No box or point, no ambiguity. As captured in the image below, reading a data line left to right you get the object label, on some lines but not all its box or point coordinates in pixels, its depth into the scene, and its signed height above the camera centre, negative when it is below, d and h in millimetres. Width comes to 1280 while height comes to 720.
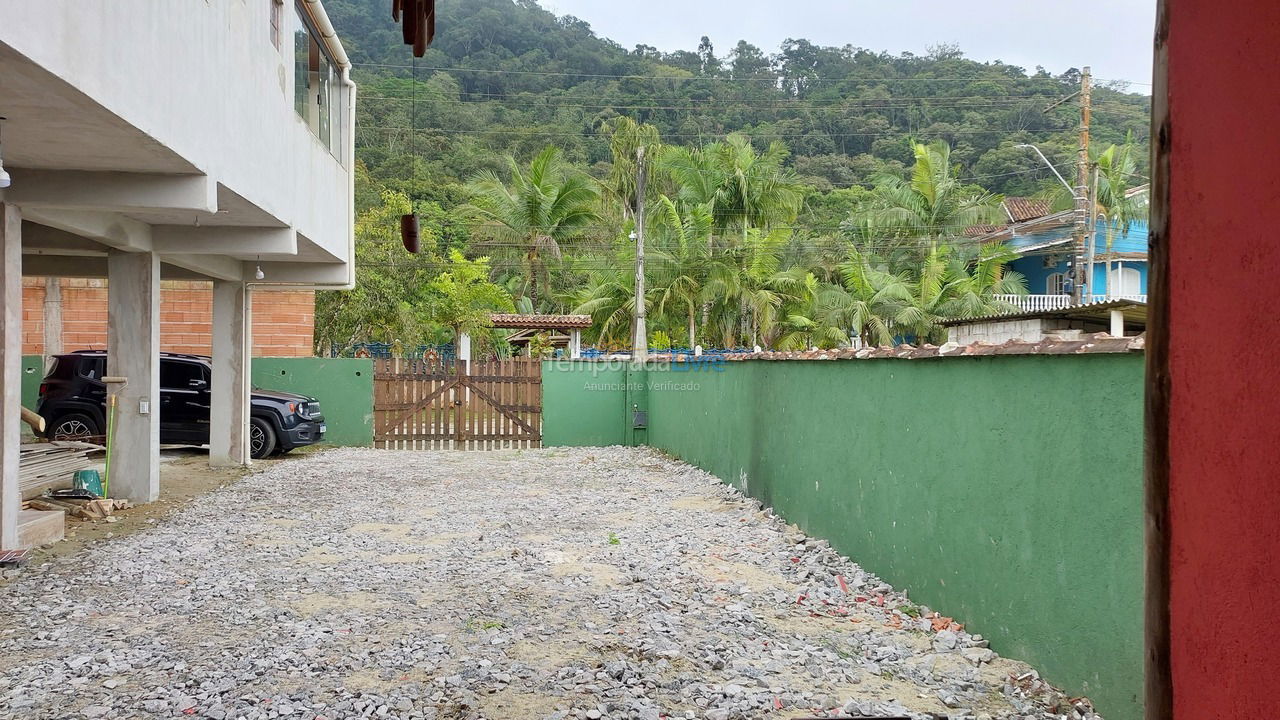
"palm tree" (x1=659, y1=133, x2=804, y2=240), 29438 +5005
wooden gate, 19219 -1265
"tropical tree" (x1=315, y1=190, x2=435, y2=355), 24891 +1085
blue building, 29750 +3224
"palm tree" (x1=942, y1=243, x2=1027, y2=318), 27672 +1840
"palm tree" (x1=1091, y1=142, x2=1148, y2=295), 28406 +4721
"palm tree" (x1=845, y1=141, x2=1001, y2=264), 31578 +4639
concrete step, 8438 -1720
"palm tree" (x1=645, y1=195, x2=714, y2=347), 27453 +2369
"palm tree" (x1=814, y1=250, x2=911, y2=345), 27828 +1304
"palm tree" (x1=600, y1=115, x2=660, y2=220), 31344 +6055
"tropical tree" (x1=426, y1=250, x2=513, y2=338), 26656 +1282
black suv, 15508 -1129
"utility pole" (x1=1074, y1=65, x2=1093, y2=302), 20406 +3485
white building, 5887 +1429
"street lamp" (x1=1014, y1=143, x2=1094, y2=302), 20328 +2378
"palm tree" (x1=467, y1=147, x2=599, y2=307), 30016 +4512
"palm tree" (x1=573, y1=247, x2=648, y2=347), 28547 +1157
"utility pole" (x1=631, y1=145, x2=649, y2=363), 22969 +1521
